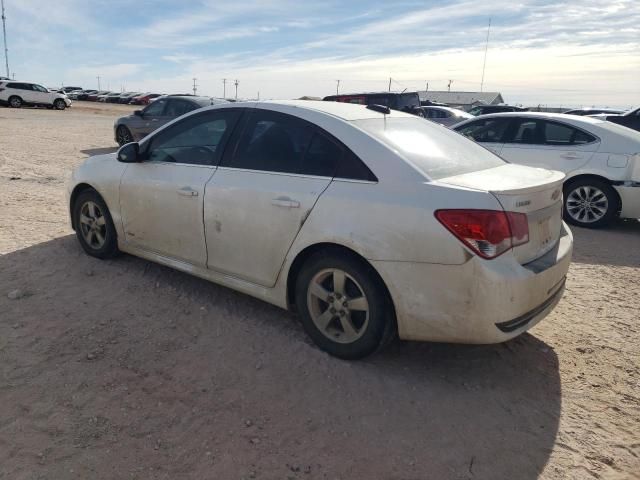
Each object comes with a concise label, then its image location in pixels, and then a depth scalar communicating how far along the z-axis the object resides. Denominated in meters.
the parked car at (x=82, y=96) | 60.50
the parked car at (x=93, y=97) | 59.56
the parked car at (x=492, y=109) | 19.70
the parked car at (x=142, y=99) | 53.55
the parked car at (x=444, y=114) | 15.79
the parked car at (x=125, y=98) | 55.38
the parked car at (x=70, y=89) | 67.34
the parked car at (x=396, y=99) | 15.78
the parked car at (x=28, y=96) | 32.75
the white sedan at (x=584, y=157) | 6.80
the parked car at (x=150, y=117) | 13.37
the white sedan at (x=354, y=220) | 2.80
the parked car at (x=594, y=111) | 19.69
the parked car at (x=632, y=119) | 11.30
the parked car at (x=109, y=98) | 57.06
